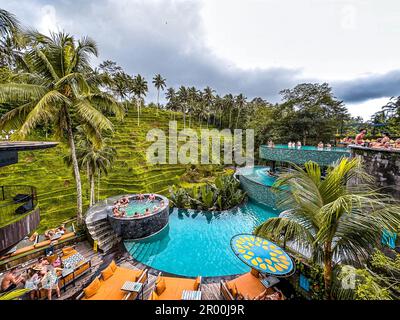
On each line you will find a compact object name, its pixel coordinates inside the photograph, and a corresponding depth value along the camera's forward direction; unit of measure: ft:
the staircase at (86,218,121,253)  28.35
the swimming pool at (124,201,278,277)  24.80
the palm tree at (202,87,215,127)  145.28
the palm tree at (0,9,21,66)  17.31
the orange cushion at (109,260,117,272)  20.11
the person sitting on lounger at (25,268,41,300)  16.87
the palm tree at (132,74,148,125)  119.55
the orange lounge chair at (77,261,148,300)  16.66
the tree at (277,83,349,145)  66.85
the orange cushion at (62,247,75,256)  23.97
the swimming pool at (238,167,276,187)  51.75
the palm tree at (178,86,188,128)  150.61
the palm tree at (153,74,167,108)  142.82
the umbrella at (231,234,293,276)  13.41
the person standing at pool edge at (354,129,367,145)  24.33
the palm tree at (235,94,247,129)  139.23
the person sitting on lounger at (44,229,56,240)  26.25
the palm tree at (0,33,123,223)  22.25
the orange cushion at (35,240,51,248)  24.77
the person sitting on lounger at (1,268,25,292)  17.30
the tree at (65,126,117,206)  36.96
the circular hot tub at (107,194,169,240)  31.58
